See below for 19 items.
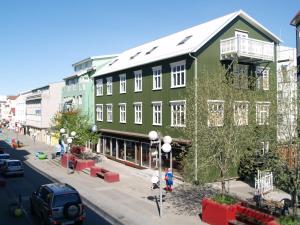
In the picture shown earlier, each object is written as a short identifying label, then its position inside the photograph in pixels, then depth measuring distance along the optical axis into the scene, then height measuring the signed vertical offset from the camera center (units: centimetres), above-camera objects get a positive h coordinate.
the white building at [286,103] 1320 +20
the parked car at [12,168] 3178 -492
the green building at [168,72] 2772 +321
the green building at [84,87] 4675 +323
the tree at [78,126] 3691 -161
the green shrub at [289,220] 1345 -413
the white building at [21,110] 9100 +34
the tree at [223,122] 1647 -59
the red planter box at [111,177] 2803 -507
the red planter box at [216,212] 1627 -466
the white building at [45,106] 6506 +85
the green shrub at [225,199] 1686 -418
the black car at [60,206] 1575 -412
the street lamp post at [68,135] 3114 -243
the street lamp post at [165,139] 1697 -140
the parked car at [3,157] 3822 -472
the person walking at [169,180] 2423 -459
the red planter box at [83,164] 3409 -494
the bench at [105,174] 2805 -506
